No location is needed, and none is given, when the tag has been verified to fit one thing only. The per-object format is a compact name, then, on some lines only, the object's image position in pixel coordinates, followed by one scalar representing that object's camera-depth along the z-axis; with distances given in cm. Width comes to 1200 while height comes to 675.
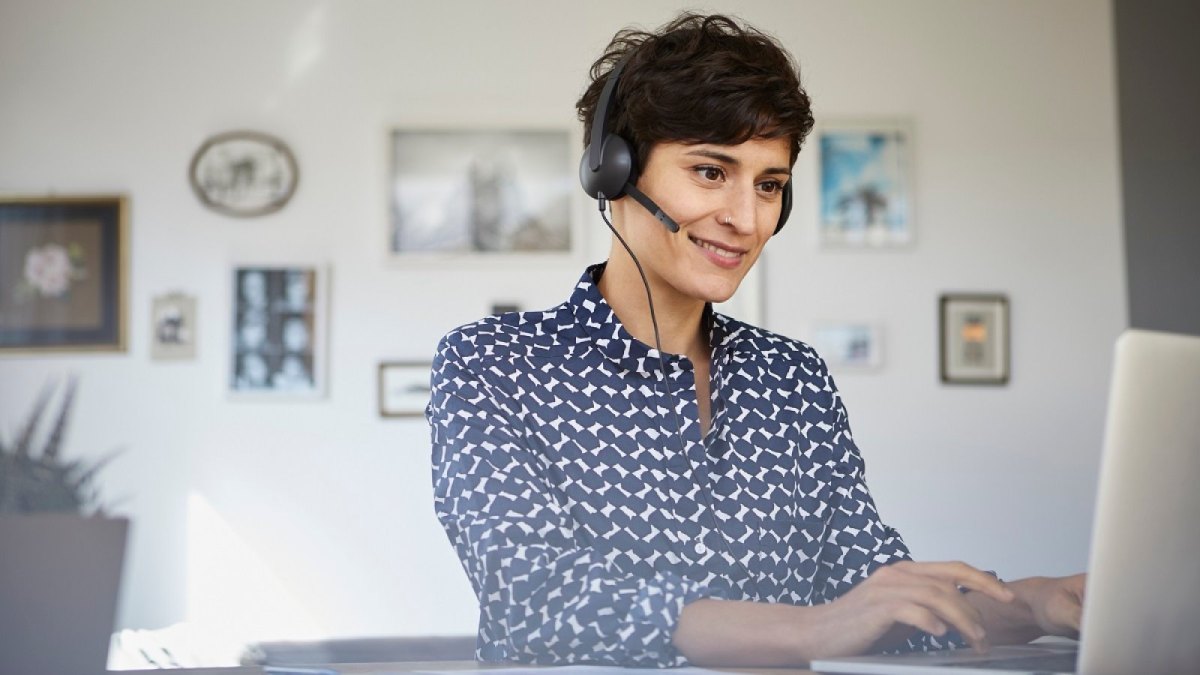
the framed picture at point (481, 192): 465
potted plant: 82
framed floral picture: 457
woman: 128
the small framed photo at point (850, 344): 468
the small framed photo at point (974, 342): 470
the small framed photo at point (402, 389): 459
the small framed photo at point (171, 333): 459
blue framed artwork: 471
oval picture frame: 464
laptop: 80
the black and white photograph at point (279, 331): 459
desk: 99
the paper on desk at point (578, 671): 97
